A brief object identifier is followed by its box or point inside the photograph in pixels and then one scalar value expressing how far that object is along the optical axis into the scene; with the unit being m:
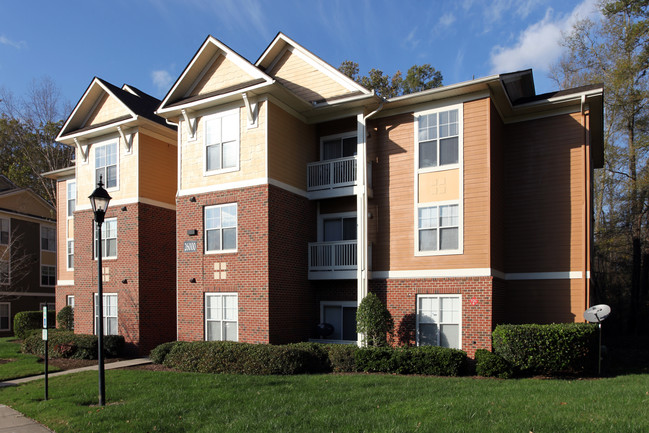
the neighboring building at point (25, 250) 31.75
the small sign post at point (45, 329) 10.84
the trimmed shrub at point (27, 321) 26.50
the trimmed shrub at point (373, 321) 14.61
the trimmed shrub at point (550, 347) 12.29
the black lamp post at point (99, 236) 9.98
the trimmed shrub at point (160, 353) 15.51
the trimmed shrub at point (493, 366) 12.70
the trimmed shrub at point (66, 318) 23.14
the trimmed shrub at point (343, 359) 13.88
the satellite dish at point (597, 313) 13.05
